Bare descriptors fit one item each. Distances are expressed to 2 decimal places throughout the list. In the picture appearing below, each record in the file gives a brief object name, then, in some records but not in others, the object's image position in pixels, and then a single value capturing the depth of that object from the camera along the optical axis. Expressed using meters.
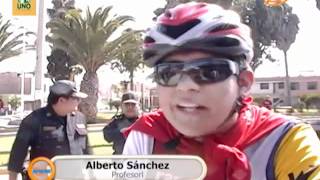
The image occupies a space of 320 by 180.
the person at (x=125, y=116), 3.05
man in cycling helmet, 0.74
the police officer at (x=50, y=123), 2.31
